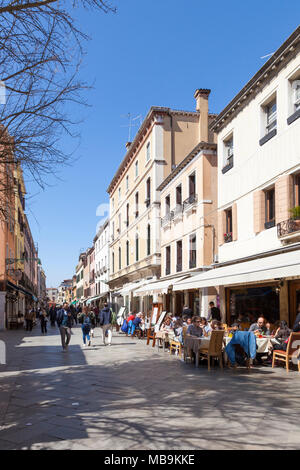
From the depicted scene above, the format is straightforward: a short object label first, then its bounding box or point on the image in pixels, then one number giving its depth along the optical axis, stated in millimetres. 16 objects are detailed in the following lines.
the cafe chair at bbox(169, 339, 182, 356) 13629
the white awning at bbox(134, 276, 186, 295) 19906
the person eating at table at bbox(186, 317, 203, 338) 12078
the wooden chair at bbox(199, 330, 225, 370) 10860
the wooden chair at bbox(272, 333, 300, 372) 10188
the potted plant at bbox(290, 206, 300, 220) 12634
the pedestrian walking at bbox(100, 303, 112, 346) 17609
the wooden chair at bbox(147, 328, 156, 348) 17061
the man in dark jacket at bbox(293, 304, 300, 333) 10880
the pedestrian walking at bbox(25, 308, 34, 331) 28766
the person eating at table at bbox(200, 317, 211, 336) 12928
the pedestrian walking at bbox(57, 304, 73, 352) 15116
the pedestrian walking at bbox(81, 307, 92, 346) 17062
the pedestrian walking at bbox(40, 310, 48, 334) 26938
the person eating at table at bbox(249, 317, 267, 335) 12137
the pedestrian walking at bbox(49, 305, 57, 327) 35119
